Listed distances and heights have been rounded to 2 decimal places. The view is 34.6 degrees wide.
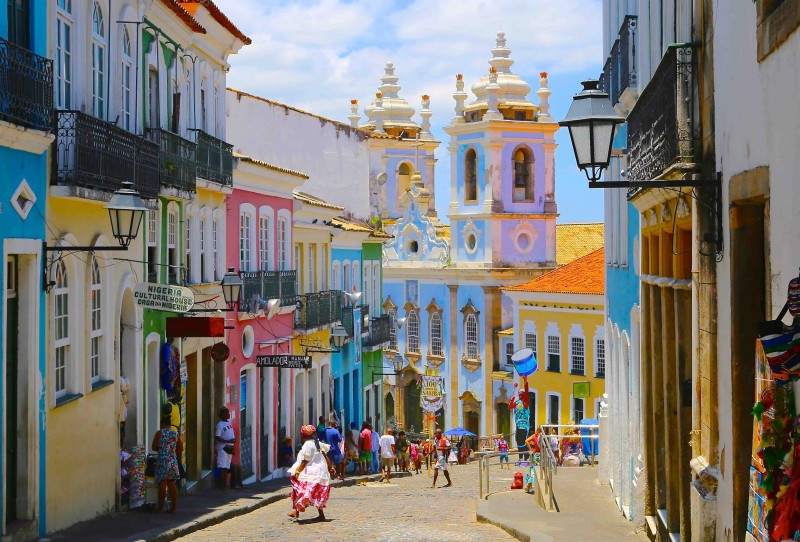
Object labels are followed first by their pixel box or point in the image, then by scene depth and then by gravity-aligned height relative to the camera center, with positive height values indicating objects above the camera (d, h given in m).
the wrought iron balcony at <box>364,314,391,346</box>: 37.12 -1.47
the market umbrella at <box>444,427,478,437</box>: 47.59 -5.67
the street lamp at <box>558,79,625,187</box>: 9.20 +1.08
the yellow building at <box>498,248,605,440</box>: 43.06 -1.93
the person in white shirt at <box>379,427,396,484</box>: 27.45 -3.67
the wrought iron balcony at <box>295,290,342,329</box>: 28.25 -0.66
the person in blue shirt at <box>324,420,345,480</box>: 24.41 -3.21
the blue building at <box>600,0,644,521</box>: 15.02 -0.25
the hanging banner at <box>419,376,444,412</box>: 54.53 -4.99
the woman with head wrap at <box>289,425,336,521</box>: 16.19 -2.46
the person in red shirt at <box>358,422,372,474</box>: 28.64 -3.72
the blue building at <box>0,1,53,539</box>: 11.70 +0.01
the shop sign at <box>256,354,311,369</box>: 21.32 -1.36
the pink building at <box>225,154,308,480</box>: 23.31 -0.48
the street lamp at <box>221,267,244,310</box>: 19.64 -0.07
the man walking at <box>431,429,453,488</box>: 26.64 -3.73
